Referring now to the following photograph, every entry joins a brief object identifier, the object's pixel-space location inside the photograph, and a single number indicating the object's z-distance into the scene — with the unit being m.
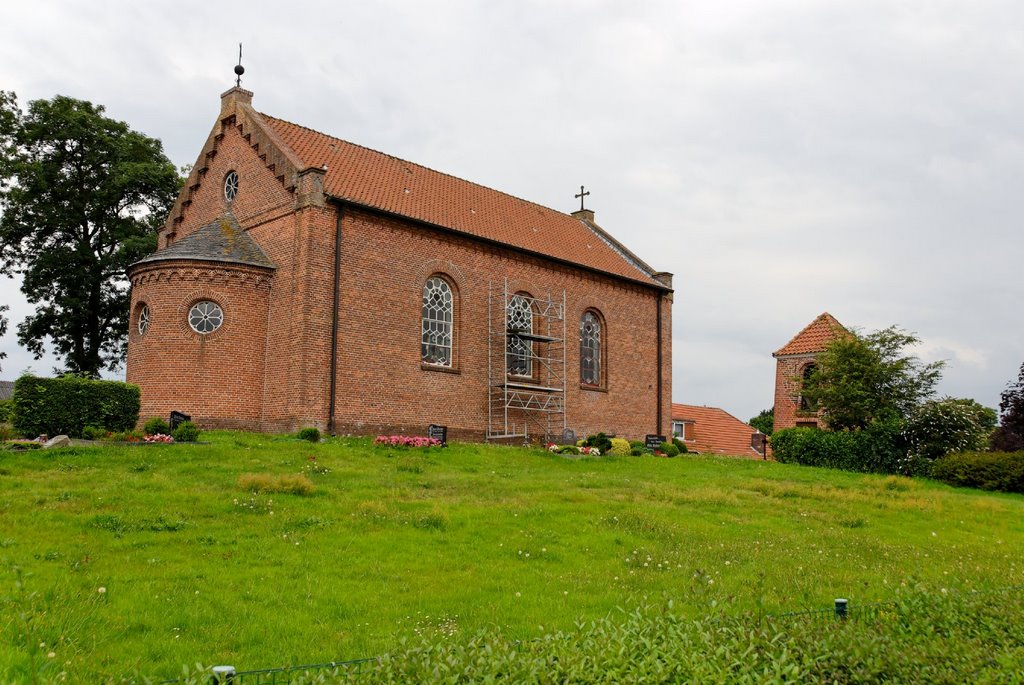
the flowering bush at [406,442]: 23.81
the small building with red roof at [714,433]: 45.91
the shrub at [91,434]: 19.95
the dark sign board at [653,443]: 31.27
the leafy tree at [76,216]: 34.09
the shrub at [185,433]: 21.02
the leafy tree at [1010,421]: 32.69
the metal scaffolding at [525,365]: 30.41
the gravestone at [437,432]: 25.59
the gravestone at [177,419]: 23.00
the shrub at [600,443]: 28.72
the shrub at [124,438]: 20.17
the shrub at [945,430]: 31.11
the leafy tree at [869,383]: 33.75
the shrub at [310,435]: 23.44
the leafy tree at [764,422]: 74.89
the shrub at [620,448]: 28.80
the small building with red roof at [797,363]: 46.13
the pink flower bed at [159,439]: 20.62
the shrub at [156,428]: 21.20
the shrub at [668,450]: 31.14
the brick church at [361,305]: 25.48
